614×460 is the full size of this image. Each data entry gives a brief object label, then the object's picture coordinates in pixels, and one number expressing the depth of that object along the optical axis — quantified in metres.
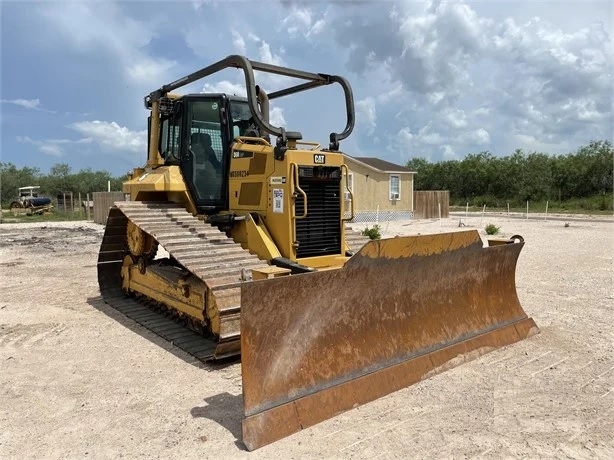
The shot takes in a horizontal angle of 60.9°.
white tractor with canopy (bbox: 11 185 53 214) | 34.28
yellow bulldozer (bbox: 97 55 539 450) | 3.91
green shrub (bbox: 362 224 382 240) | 15.16
